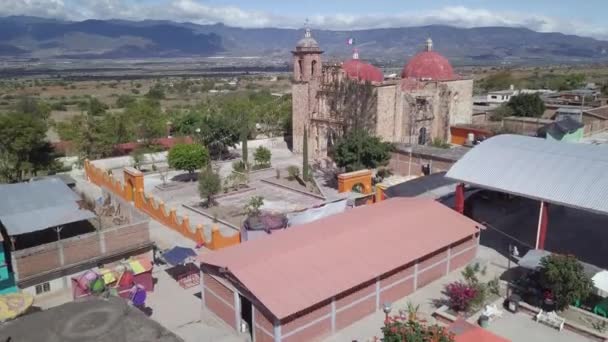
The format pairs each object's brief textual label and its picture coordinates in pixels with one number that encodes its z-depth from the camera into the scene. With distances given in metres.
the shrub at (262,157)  36.62
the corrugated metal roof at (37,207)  18.12
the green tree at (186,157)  32.41
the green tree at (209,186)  26.83
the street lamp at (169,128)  48.01
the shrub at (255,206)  24.66
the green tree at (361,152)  29.52
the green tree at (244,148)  36.91
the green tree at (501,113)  46.75
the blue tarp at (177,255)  18.62
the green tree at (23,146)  35.22
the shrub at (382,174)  30.39
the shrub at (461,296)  14.98
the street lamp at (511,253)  18.61
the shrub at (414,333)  10.48
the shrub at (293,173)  33.38
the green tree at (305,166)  32.09
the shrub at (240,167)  35.71
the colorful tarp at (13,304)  14.13
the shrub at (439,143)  36.91
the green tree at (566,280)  14.34
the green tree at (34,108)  59.36
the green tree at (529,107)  46.59
